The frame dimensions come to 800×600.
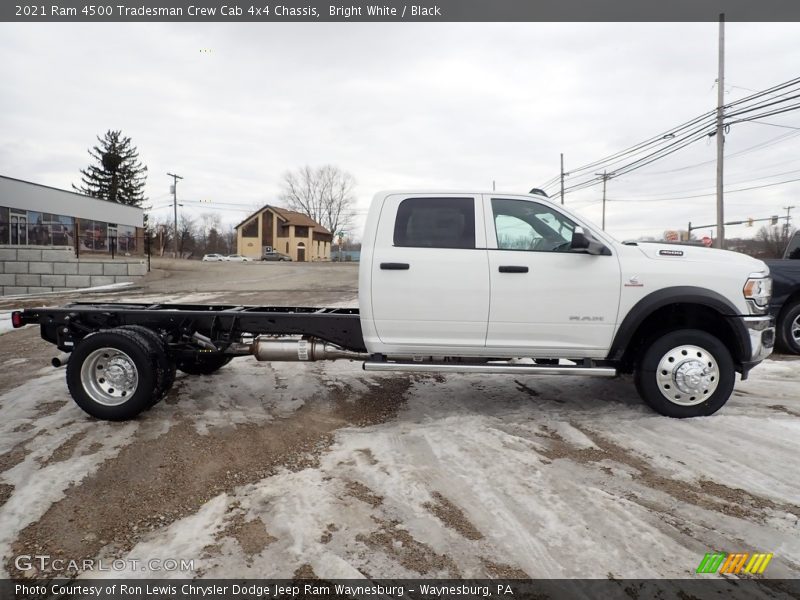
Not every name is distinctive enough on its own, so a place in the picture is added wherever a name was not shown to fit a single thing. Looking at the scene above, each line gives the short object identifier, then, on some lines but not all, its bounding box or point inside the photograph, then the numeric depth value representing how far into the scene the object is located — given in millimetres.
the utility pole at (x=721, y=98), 20219
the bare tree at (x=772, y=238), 43344
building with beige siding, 70688
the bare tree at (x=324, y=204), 81188
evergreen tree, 57094
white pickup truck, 4383
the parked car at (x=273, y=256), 64312
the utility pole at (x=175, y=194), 64500
